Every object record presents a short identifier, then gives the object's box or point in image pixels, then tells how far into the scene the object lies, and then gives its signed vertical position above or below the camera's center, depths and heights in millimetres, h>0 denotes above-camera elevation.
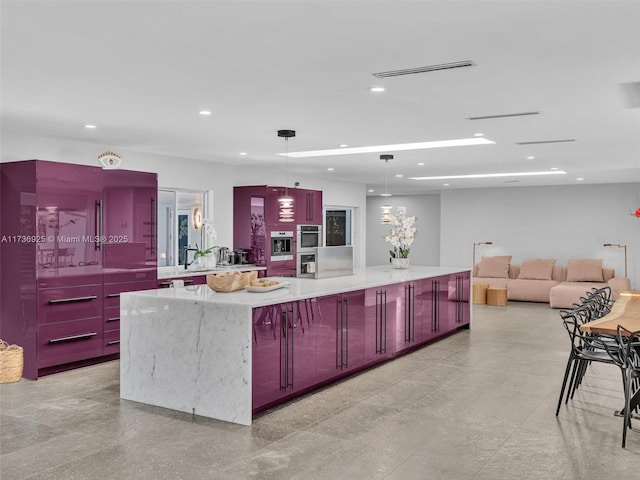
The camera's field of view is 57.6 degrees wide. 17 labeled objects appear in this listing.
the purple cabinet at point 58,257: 5691 -197
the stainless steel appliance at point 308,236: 9508 +23
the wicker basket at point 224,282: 4945 -380
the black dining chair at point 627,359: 4031 -880
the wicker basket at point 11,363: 5418 -1183
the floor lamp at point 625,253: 12008 -336
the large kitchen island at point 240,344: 4332 -871
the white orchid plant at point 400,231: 7809 +86
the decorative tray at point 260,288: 4941 -438
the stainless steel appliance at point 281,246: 8906 -133
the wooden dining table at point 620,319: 4293 -677
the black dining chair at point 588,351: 4359 -892
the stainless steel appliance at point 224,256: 8648 -277
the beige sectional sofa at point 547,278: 10891 -852
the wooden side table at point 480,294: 11414 -1119
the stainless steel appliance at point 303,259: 9383 -364
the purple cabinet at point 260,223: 8820 +223
